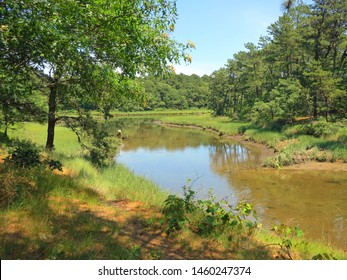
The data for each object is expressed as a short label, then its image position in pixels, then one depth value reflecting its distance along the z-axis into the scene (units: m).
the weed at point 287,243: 6.21
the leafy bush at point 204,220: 6.75
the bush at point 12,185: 6.33
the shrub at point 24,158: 8.09
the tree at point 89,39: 4.85
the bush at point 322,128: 26.02
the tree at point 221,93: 69.75
